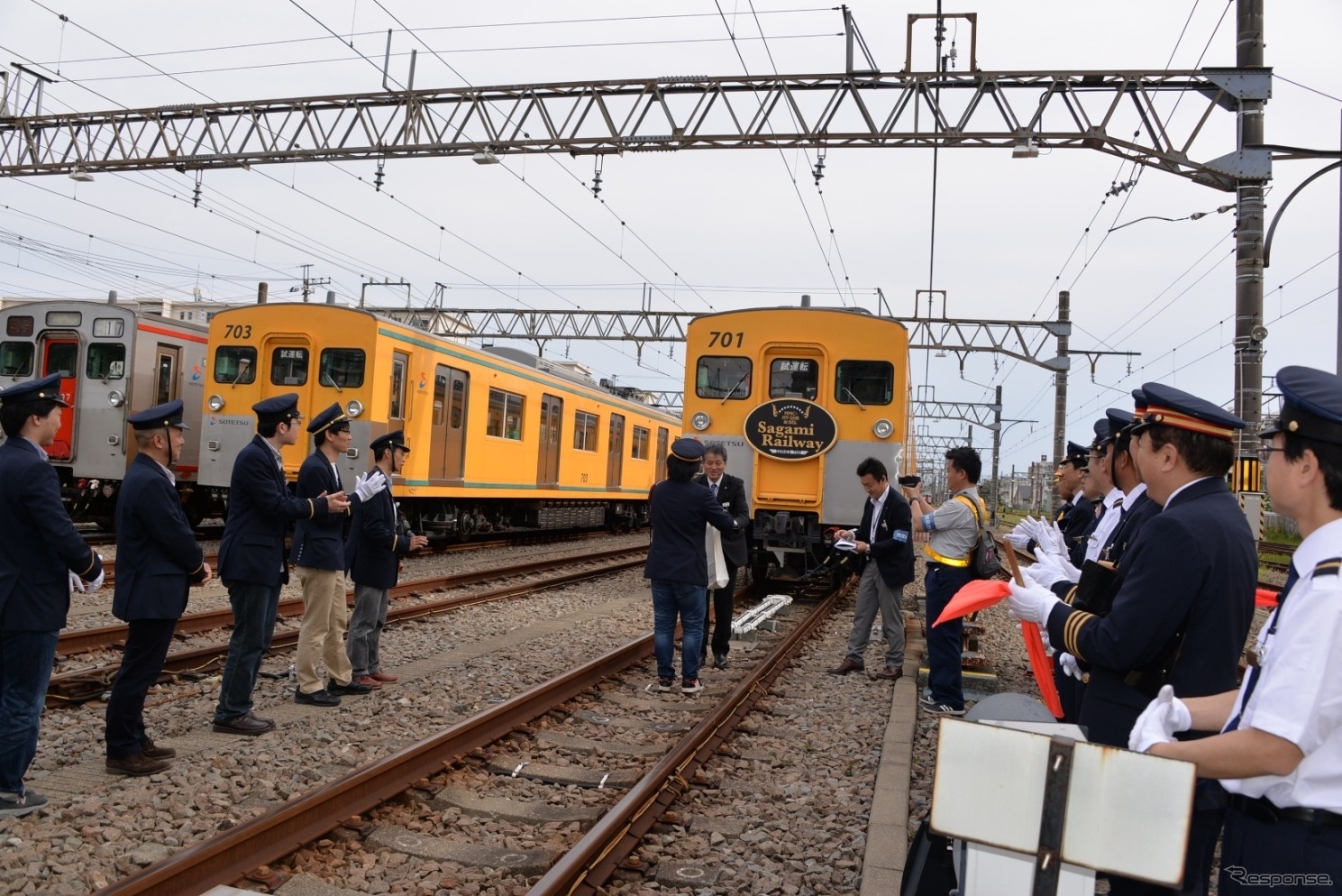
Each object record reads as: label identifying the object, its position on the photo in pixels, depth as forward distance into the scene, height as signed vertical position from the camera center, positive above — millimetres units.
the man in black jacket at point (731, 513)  8570 -239
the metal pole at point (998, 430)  44625 +3448
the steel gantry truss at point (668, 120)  13250 +5449
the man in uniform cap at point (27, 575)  4379 -565
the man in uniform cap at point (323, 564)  6355 -635
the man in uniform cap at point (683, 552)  7484 -505
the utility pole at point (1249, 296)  9258 +2080
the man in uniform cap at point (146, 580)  4969 -628
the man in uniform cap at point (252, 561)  5746 -575
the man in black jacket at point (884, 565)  8211 -570
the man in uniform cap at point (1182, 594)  2613 -212
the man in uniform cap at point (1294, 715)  1942 -403
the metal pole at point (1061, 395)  26188 +3065
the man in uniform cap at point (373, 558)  7023 -638
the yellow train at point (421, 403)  14352 +1080
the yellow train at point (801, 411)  12250 +1024
